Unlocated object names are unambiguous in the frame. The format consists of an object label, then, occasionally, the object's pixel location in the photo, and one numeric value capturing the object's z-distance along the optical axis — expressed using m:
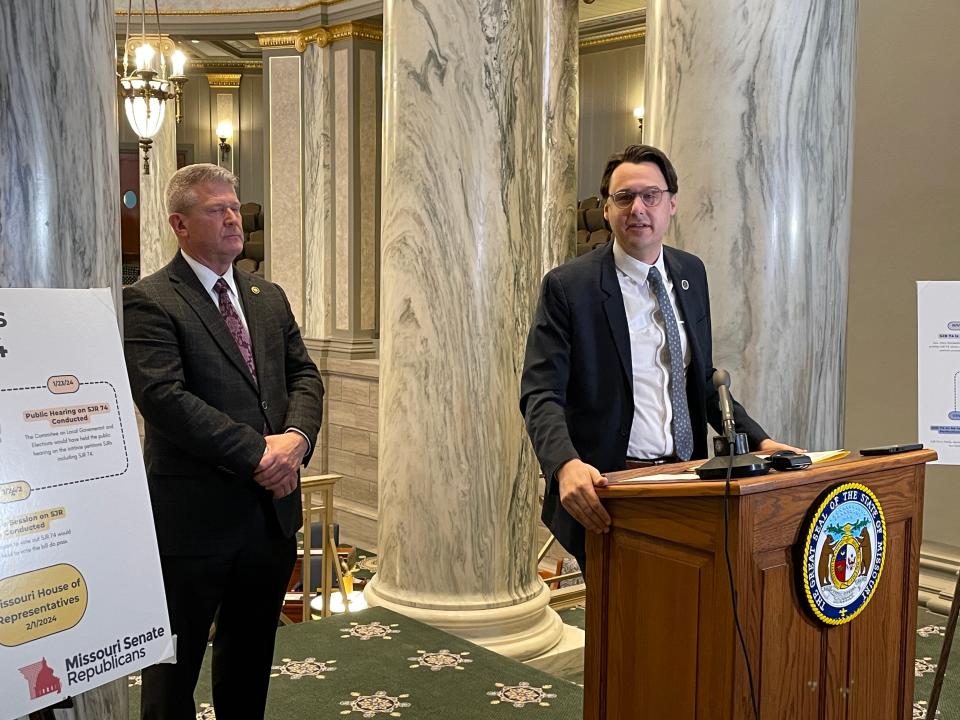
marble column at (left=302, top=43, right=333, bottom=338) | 11.88
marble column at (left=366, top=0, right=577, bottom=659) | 4.36
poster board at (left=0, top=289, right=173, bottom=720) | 1.62
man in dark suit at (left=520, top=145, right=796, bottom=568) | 2.77
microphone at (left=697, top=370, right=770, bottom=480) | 2.11
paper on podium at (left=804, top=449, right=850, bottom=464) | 2.33
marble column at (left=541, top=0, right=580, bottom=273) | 8.80
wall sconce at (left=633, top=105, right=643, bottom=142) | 12.73
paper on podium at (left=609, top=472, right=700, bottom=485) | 2.24
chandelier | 8.35
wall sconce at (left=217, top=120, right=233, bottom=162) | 16.94
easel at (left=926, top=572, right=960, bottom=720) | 2.79
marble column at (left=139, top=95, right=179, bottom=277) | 12.66
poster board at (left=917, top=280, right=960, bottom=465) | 3.03
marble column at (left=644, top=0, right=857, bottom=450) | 3.41
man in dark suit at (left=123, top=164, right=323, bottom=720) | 2.87
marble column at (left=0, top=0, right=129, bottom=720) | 1.92
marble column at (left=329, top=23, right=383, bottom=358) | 11.62
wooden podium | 2.12
